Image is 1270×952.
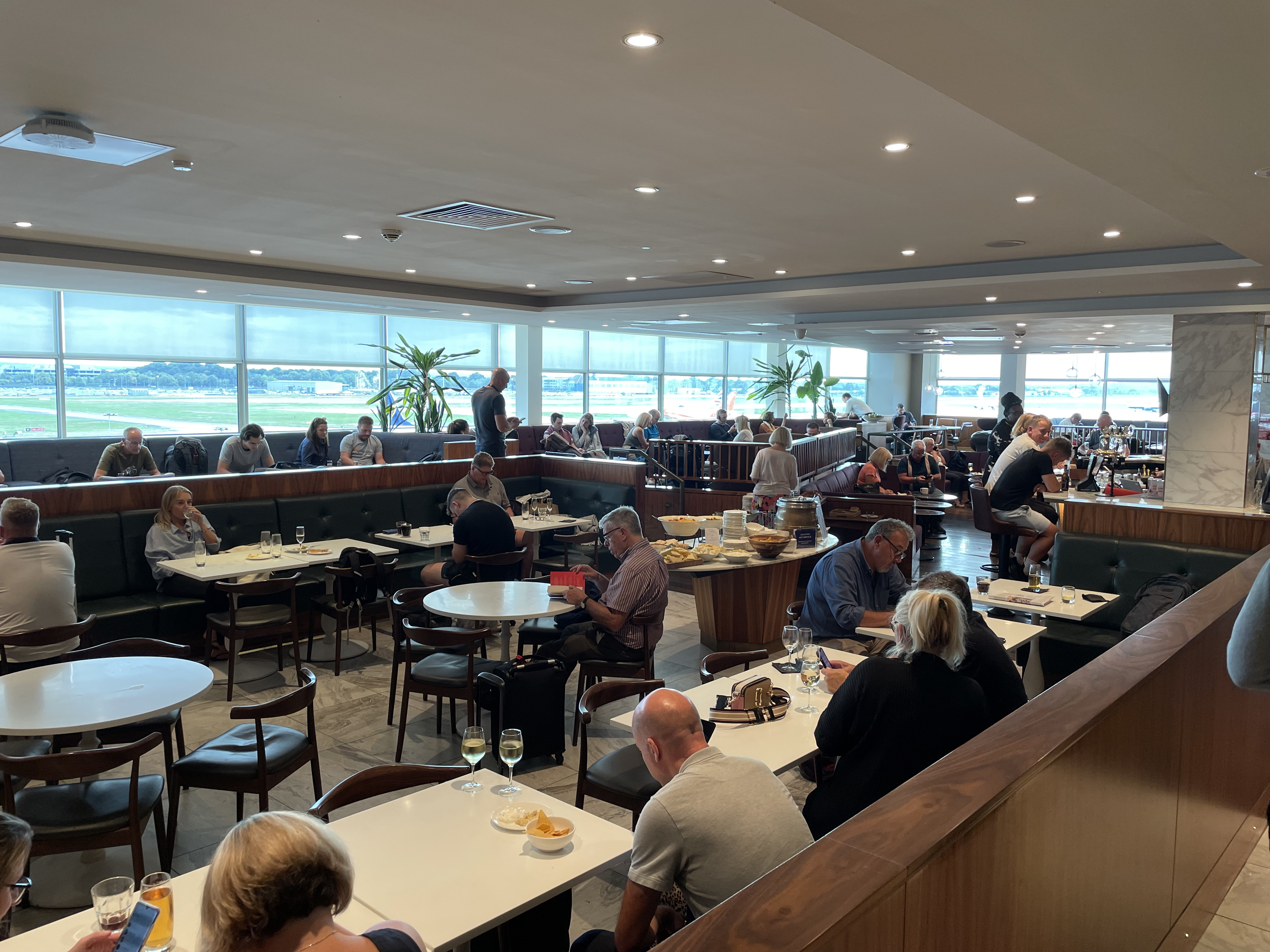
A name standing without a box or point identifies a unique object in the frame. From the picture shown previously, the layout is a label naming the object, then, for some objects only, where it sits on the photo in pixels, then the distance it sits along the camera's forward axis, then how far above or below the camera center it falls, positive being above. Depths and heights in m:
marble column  5.84 +0.09
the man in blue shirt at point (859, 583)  4.18 -0.81
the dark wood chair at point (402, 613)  4.56 -1.09
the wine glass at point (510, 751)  2.45 -0.94
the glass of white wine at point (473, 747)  2.48 -0.94
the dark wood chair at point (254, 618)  4.80 -1.23
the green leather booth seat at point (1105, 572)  5.01 -0.91
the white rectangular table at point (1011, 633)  3.97 -0.99
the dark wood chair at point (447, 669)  3.98 -1.25
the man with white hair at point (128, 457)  7.46 -0.47
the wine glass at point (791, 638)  3.42 -0.86
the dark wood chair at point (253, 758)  3.05 -1.28
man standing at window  8.26 -0.05
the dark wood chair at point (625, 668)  4.30 -1.24
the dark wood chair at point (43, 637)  3.81 -1.02
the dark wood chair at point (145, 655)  3.56 -1.06
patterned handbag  2.97 -0.99
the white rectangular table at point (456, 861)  1.90 -1.06
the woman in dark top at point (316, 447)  9.56 -0.45
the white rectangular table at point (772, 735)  2.69 -1.03
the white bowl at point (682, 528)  6.24 -0.81
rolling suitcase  4.01 -1.33
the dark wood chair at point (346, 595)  5.51 -1.21
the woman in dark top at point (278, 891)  1.42 -0.79
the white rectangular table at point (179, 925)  1.76 -1.07
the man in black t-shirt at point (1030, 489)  7.42 -0.59
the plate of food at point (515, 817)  2.24 -1.03
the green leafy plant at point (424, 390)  11.62 +0.24
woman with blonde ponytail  2.44 -0.83
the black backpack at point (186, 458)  8.48 -0.53
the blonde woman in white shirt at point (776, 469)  8.16 -0.51
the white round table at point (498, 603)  4.25 -0.97
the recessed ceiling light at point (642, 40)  2.88 +1.21
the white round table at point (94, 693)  2.91 -1.03
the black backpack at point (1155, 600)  4.77 -0.97
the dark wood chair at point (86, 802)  2.55 -1.28
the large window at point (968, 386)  22.83 +0.82
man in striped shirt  4.34 -0.94
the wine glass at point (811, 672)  3.26 -0.95
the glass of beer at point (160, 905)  1.73 -0.99
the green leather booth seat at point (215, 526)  5.44 -0.93
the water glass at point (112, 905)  1.73 -0.98
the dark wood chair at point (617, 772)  2.99 -1.26
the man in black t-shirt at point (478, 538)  5.45 -0.80
